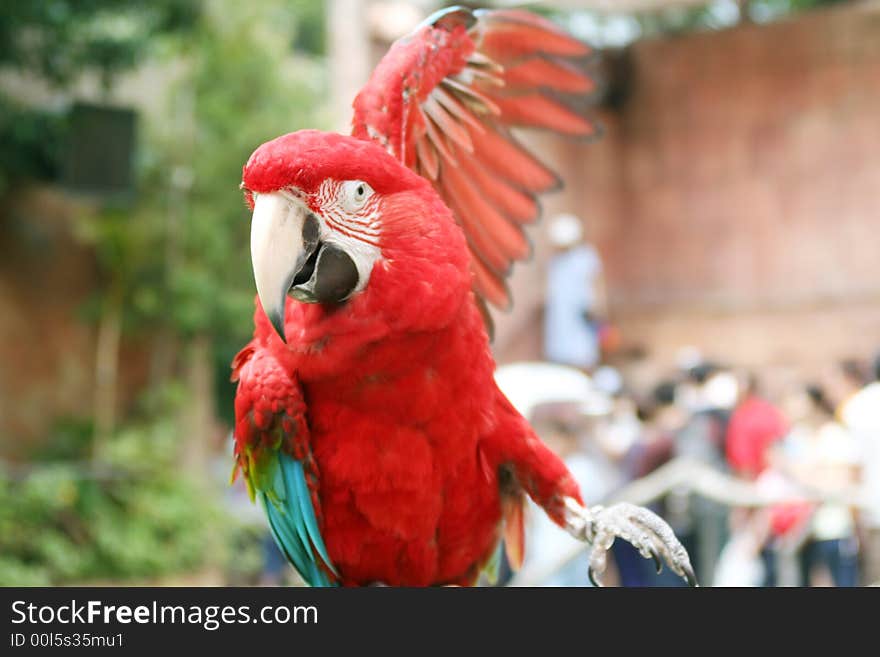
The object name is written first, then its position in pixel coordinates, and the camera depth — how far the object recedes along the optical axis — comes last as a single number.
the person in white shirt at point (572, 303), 5.62
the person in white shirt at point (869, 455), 3.34
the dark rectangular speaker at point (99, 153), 5.23
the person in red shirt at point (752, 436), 4.18
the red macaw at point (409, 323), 1.22
